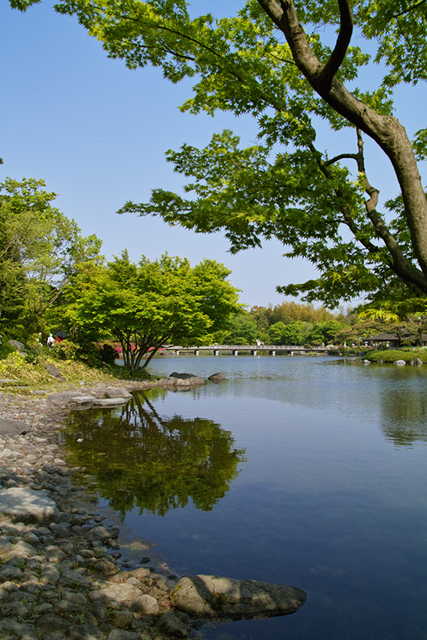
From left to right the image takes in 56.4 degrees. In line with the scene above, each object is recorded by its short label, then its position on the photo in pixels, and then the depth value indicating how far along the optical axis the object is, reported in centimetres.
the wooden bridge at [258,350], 7936
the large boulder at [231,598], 351
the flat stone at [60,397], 1415
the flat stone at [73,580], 349
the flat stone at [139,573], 396
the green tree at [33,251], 2574
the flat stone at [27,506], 459
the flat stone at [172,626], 314
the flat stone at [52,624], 278
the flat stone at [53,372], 1842
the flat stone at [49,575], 343
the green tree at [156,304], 2091
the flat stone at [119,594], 337
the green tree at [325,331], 8350
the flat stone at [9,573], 329
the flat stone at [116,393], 1675
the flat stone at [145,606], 334
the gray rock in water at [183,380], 2359
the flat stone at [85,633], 275
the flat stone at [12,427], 874
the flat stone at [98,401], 1466
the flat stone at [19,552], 370
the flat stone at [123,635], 285
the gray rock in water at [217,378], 2818
